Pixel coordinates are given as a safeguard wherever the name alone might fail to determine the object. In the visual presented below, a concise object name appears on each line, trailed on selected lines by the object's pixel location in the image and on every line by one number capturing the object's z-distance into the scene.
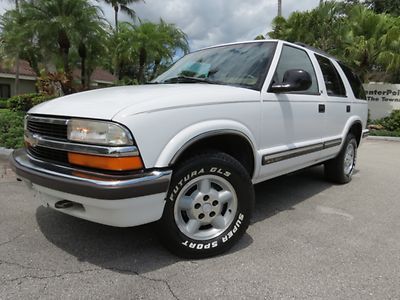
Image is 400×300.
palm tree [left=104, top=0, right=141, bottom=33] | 33.53
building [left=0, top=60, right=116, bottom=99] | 28.92
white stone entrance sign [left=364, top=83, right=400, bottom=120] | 15.46
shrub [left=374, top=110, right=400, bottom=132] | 13.65
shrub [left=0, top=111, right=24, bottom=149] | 7.21
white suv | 2.53
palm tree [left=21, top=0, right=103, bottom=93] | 17.81
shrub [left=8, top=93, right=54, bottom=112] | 11.68
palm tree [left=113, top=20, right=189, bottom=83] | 22.47
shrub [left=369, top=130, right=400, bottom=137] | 12.70
